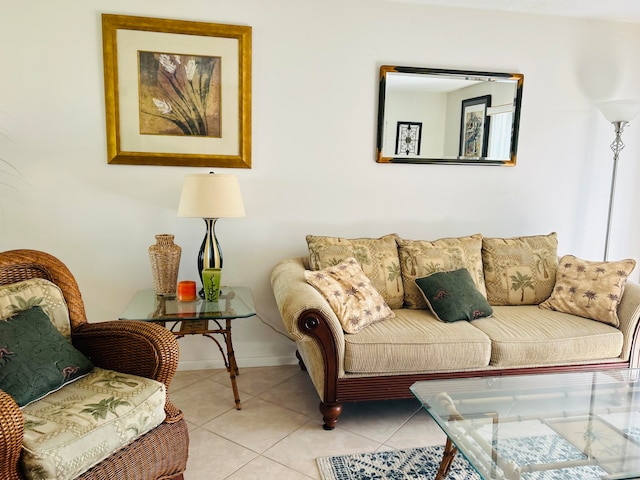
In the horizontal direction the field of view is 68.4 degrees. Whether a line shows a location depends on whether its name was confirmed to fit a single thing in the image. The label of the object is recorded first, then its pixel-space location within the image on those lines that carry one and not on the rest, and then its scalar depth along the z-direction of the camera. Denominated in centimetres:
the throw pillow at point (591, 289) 260
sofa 226
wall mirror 306
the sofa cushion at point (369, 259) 271
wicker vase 258
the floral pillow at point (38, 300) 176
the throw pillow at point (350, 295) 235
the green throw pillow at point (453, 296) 255
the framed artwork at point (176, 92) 271
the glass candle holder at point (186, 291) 250
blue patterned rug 196
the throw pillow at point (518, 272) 291
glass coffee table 147
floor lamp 298
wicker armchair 153
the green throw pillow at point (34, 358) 154
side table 227
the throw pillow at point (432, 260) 279
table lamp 249
